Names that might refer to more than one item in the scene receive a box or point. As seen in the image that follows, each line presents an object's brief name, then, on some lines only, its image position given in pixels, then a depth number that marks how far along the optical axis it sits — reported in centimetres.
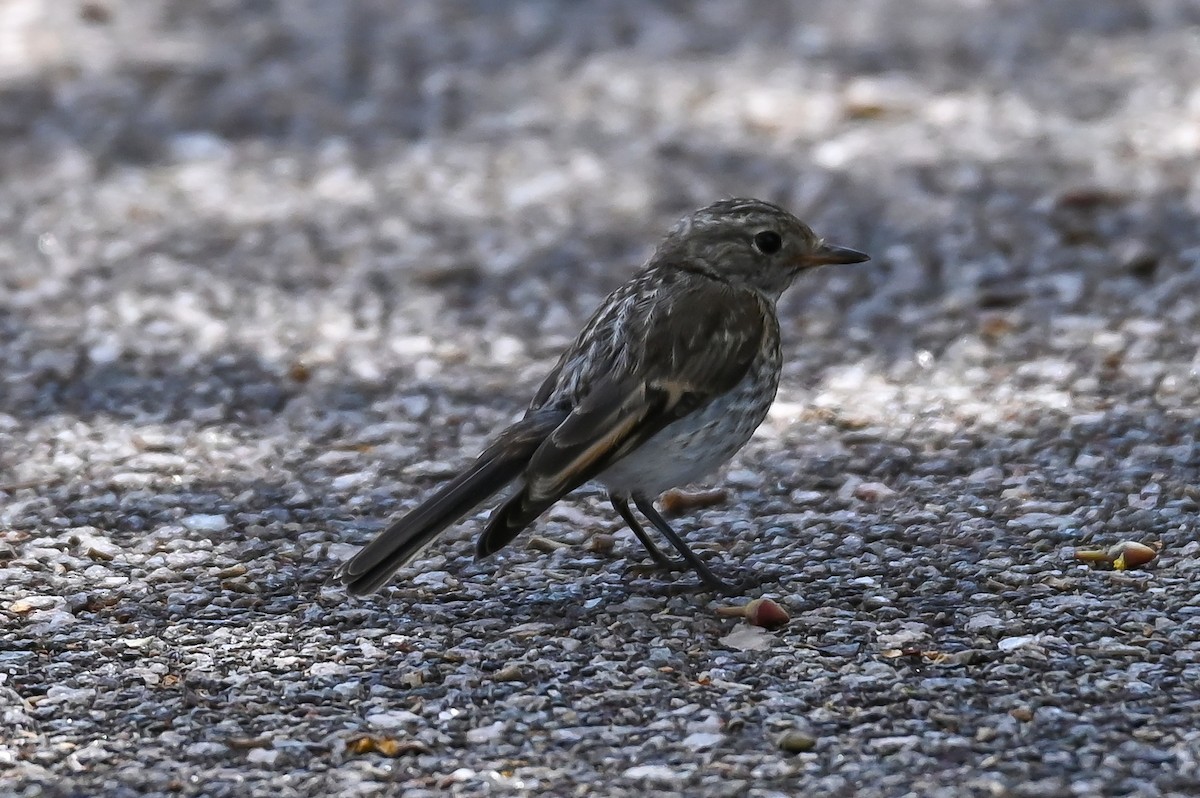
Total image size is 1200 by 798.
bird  930
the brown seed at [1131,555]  1005
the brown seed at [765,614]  955
